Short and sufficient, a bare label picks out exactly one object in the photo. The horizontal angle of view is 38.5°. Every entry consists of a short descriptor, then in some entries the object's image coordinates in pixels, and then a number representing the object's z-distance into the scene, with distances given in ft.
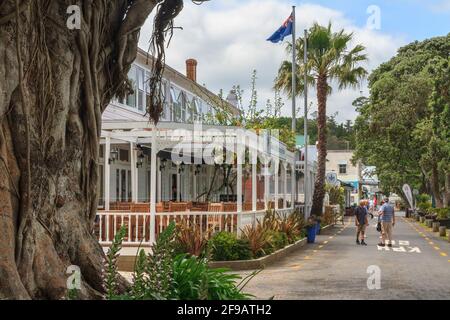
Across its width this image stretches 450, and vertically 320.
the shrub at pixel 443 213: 111.45
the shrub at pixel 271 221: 61.31
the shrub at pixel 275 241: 55.47
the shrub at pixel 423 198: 196.51
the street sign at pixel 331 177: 147.54
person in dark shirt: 76.28
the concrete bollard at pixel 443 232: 94.63
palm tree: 93.81
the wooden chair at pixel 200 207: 60.34
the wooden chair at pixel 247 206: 63.93
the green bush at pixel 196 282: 21.24
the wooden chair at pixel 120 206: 57.62
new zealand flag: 90.17
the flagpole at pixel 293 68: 88.63
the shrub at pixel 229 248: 49.06
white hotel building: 53.47
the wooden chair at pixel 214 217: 53.91
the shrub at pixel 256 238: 52.01
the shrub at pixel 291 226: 67.15
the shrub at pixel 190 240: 47.44
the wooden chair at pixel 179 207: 59.98
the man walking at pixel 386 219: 71.36
